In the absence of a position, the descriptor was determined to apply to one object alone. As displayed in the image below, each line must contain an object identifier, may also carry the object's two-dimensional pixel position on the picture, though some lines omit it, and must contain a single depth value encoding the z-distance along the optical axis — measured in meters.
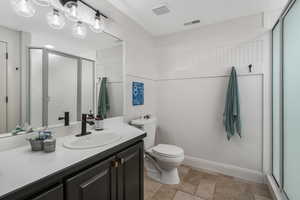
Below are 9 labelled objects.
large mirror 0.98
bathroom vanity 0.62
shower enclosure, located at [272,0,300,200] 1.17
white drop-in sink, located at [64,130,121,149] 1.11
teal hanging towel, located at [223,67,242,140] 1.91
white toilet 1.79
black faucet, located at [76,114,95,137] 1.30
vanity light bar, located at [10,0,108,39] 1.04
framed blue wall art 2.12
